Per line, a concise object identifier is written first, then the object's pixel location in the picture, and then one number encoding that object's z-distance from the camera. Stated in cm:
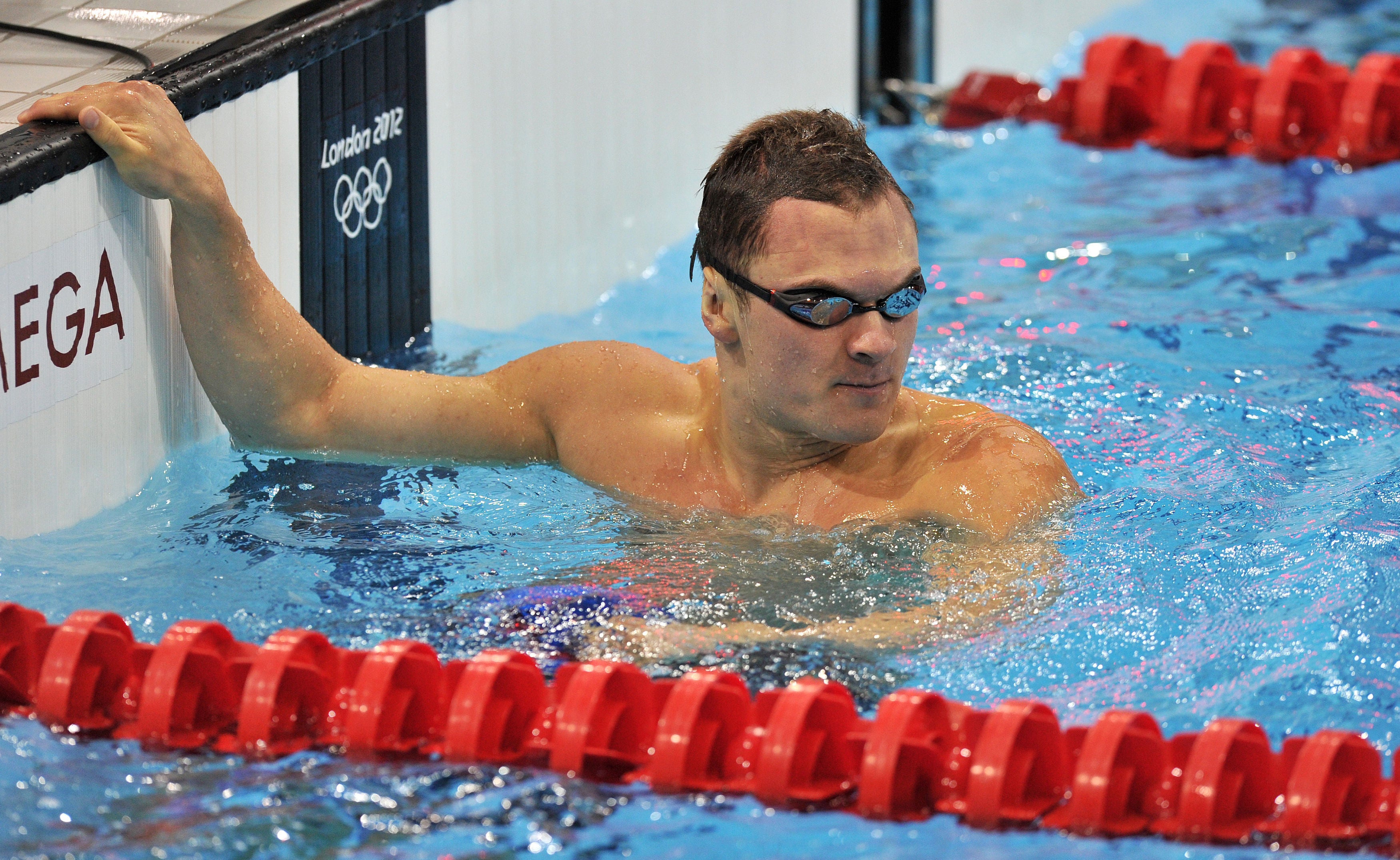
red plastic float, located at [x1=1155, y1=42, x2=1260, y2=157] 1110
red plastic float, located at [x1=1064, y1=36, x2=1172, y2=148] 1137
